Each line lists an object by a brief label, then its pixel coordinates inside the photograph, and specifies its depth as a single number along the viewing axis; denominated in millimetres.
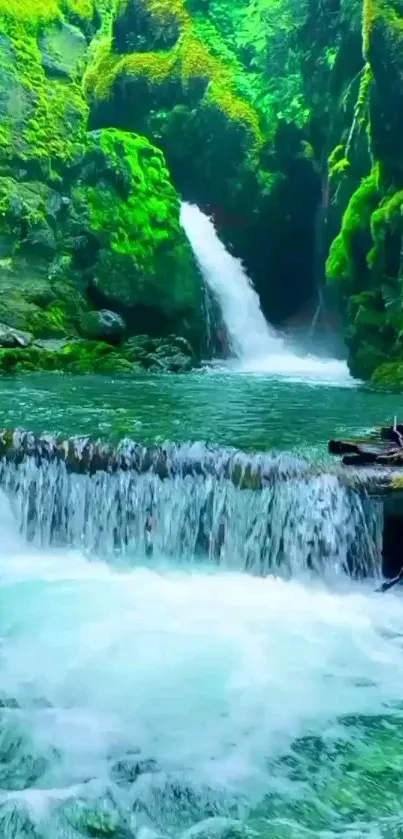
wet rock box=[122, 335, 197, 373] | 17406
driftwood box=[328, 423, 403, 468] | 7281
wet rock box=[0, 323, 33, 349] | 17031
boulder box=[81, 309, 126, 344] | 18422
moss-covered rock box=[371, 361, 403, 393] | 14762
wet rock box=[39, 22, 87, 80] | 21938
